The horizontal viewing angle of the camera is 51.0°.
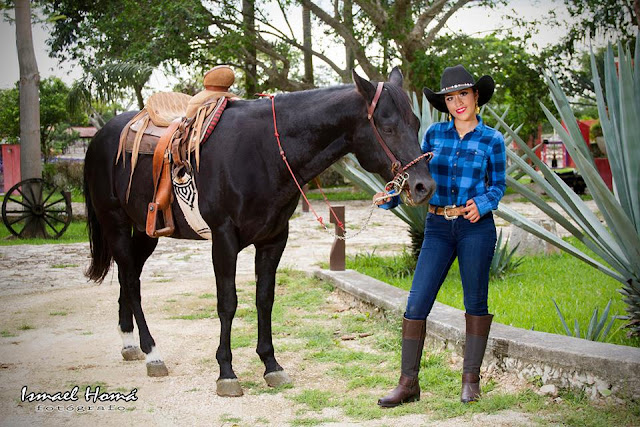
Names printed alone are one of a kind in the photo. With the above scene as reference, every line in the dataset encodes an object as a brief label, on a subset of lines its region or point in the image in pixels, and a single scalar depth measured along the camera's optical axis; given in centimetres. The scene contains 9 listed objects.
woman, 349
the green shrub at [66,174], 2453
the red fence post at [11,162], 2300
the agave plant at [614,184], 374
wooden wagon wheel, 1215
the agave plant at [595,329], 396
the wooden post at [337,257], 704
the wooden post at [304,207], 1711
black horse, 347
